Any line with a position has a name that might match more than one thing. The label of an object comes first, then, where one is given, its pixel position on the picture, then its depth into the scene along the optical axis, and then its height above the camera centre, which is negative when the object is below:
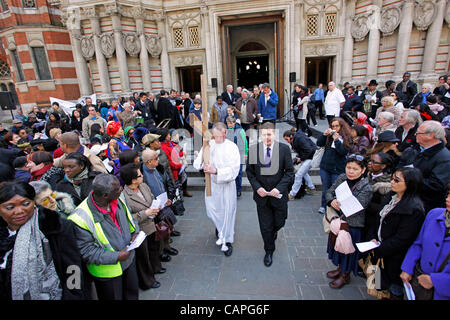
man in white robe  3.43 -1.32
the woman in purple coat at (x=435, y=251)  1.86 -1.39
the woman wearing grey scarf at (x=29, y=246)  1.67 -1.01
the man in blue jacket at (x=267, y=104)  7.77 -0.44
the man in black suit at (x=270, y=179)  3.24 -1.20
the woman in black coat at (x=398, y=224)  2.12 -1.29
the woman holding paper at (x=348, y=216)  2.66 -1.47
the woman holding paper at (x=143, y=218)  2.73 -1.37
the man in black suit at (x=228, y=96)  9.20 -0.12
